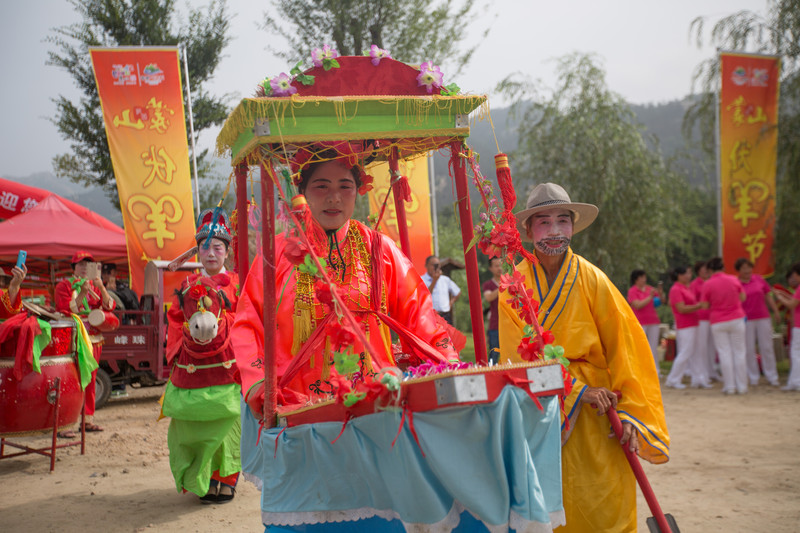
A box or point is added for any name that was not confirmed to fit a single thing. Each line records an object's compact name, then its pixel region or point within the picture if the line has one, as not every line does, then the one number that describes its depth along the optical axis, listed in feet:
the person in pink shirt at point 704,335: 33.94
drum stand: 19.08
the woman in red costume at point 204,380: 15.69
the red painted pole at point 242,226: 9.86
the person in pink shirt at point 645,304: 33.19
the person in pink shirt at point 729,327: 31.22
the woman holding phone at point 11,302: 22.96
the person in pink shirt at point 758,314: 33.65
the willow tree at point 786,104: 38.75
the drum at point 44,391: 18.56
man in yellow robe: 9.87
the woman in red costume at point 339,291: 9.32
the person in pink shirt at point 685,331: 33.55
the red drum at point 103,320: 23.57
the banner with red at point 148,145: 31.01
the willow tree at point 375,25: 51.24
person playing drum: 23.71
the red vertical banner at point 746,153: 35.73
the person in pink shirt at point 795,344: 30.78
